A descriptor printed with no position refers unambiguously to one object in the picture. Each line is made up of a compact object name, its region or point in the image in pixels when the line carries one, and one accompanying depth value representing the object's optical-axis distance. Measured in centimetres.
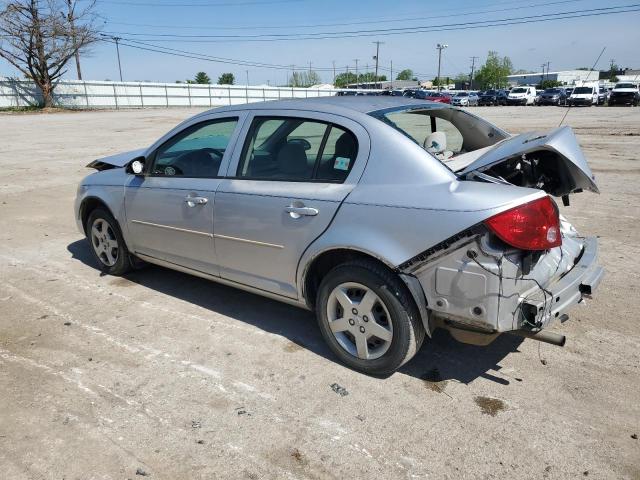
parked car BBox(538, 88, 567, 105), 4469
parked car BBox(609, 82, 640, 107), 4059
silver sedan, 272
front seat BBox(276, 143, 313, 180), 346
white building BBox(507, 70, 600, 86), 10851
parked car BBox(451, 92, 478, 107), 5060
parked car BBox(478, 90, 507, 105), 5106
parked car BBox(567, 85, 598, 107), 4200
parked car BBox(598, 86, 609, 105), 4491
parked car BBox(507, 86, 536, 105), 4878
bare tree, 4181
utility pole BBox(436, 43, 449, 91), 10031
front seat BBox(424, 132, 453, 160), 367
